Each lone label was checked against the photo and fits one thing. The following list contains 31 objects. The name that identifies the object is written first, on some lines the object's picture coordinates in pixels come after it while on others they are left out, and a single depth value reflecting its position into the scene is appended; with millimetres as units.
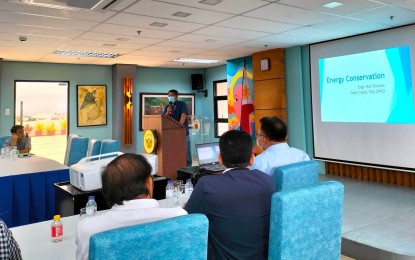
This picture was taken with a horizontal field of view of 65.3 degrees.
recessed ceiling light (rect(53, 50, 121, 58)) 7142
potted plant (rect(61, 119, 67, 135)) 8734
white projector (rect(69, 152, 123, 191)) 2525
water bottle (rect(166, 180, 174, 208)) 2414
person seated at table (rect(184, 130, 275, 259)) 1636
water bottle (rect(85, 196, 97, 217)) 2064
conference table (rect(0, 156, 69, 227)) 3750
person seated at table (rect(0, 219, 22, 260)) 1266
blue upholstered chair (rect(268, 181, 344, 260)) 1668
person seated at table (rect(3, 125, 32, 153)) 5741
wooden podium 5465
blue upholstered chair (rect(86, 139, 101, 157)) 5398
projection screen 5352
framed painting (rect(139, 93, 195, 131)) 9734
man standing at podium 6308
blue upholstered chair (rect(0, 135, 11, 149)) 6527
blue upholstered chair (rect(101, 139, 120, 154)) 5258
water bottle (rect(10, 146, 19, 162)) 4962
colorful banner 8188
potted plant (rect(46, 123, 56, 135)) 8615
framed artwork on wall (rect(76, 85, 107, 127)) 8742
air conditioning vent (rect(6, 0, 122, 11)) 3600
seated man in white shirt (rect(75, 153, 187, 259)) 1261
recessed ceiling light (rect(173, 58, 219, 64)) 8641
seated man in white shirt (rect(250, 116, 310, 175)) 2711
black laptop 3520
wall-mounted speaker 10412
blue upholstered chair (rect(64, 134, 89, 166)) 5707
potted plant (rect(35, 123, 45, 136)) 8505
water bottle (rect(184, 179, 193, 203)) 2582
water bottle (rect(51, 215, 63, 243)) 1765
